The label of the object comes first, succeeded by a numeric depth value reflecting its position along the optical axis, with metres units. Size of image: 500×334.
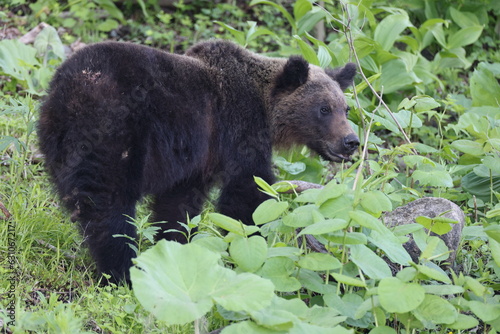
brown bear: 9.37
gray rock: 9.60
